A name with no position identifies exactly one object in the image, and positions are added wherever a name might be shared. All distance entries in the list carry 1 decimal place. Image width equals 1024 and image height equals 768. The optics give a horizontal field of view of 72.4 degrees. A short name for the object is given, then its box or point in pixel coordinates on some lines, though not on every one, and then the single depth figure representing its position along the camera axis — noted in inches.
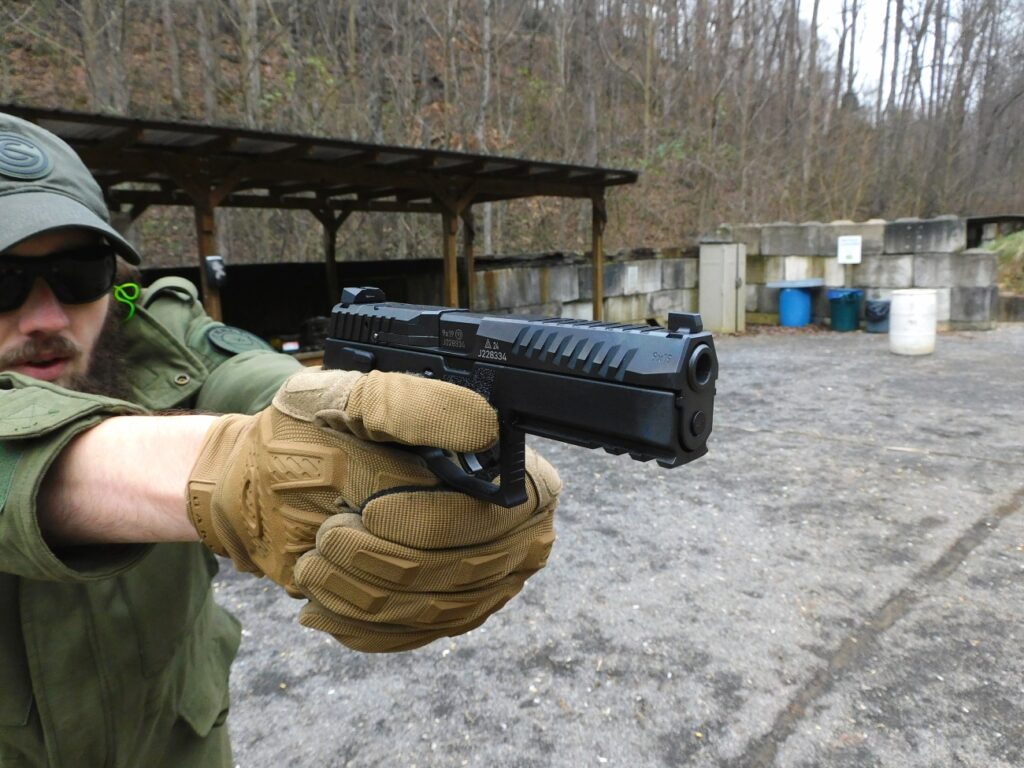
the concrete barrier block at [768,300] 577.6
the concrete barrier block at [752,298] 591.0
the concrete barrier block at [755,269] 586.9
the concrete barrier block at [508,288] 460.4
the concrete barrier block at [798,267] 569.0
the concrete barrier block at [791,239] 558.3
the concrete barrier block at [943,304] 527.5
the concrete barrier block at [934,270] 520.4
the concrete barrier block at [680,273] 574.6
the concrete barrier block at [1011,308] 566.9
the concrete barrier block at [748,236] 584.7
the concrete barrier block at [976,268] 507.5
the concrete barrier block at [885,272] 531.8
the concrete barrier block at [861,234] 537.6
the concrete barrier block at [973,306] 517.7
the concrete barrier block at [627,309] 544.1
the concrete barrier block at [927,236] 510.0
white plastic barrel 428.1
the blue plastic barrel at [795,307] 556.7
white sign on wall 541.3
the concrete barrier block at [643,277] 549.6
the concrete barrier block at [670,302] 573.0
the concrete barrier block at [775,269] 575.5
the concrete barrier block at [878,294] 538.1
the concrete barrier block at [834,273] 558.3
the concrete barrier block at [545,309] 479.5
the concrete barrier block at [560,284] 488.4
